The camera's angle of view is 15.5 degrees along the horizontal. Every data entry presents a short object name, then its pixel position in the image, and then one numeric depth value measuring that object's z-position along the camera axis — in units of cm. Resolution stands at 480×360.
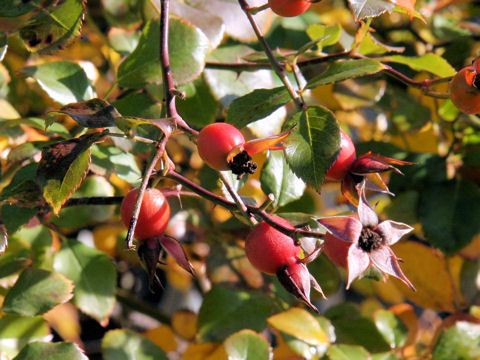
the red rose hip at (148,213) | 48
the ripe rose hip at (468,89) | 49
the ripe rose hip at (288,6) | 49
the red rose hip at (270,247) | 47
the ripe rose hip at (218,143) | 47
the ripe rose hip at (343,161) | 49
